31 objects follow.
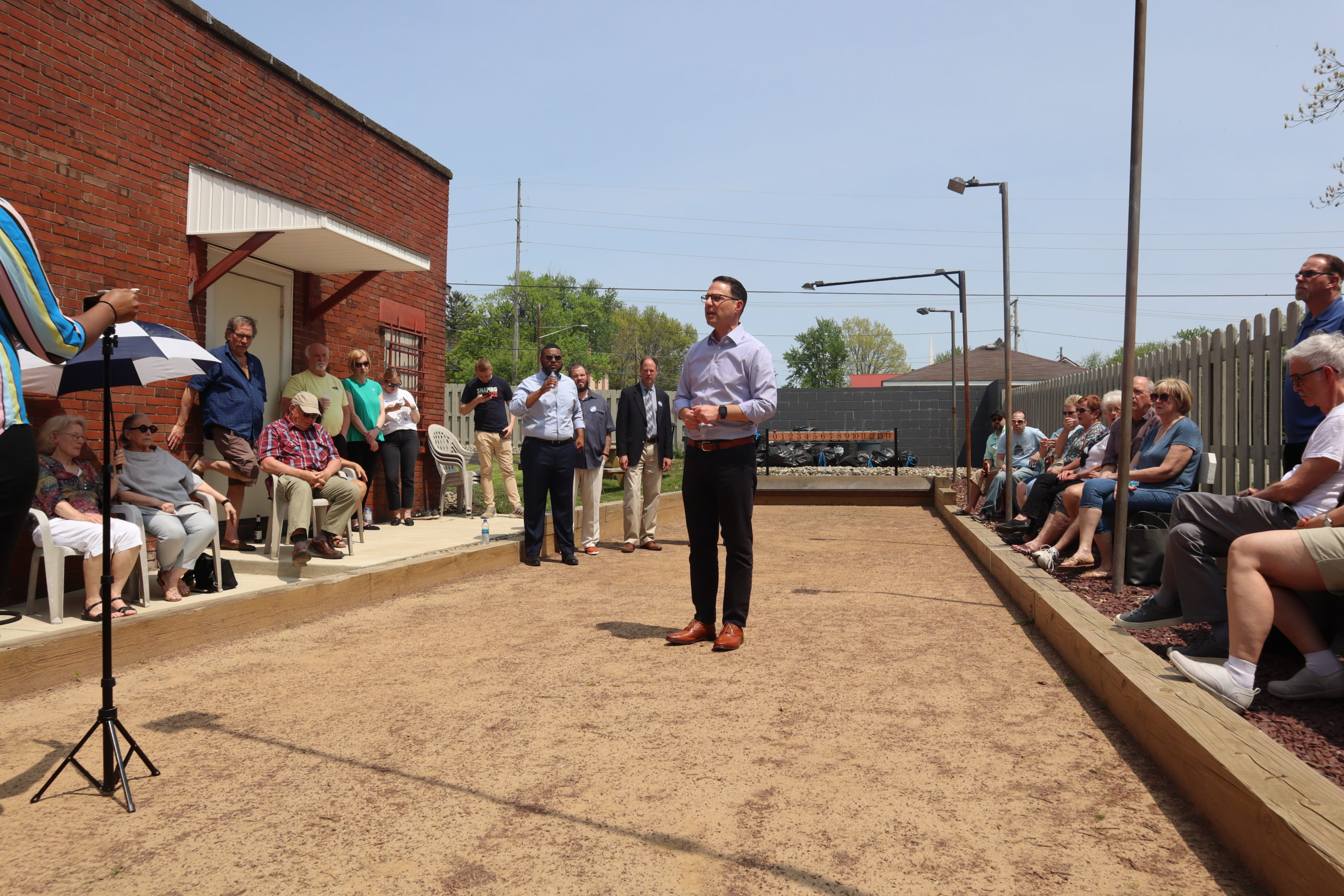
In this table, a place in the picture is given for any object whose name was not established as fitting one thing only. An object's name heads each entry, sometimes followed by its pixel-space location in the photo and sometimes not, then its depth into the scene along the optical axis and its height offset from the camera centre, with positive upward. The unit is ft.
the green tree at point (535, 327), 258.37 +34.76
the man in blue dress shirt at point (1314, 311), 17.17 +2.35
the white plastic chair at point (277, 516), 24.27 -2.28
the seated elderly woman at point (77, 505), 17.48 -1.55
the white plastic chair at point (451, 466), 38.04 -1.46
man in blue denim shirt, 24.77 +0.48
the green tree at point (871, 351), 343.05 +29.70
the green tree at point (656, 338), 317.83 +31.68
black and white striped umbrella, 18.13 +1.25
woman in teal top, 31.76 +0.64
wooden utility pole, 184.91 +36.54
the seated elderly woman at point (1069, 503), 23.73 -1.65
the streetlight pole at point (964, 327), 51.52 +6.08
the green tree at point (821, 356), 335.26 +27.09
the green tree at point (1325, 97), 39.24 +14.05
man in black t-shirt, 37.88 +0.07
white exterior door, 26.91 +3.31
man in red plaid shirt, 23.36 -1.08
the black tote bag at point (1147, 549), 19.97 -2.27
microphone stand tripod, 10.41 -2.97
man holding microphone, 28.73 -0.28
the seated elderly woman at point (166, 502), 19.49 -1.61
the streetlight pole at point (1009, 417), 34.01 +0.69
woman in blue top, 20.56 -0.55
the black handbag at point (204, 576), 20.75 -3.24
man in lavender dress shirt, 17.92 -0.26
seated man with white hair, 13.00 -0.95
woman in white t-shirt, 34.01 -0.51
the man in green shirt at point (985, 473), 44.19 -1.72
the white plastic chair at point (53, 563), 17.19 -2.50
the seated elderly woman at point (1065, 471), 28.14 -0.98
